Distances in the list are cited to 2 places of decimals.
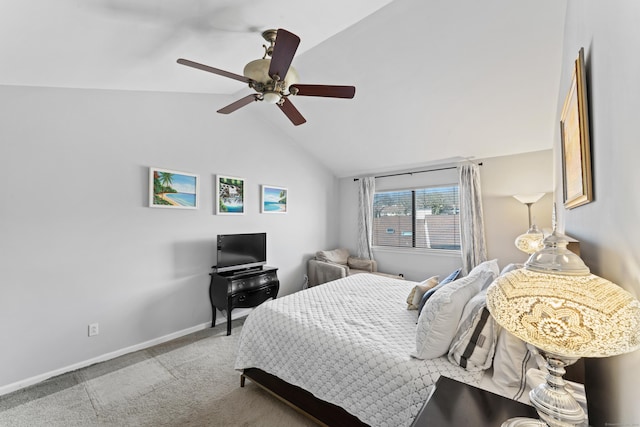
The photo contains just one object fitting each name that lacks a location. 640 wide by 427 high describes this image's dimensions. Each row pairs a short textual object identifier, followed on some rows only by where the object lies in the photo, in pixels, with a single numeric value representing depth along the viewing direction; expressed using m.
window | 4.45
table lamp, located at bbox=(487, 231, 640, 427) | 0.60
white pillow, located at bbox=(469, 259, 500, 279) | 2.17
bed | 1.45
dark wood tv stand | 3.23
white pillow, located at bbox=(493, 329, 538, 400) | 1.31
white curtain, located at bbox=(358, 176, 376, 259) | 5.19
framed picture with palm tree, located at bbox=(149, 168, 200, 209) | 2.99
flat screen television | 3.42
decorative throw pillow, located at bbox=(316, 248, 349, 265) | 4.89
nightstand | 0.96
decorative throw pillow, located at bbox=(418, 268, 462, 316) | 2.07
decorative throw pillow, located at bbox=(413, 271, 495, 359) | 1.52
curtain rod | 4.33
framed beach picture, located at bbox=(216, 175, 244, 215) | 3.60
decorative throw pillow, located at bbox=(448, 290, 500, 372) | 1.44
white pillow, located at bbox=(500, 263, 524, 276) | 2.21
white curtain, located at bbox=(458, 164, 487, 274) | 4.02
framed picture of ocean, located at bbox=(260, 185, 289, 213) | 4.17
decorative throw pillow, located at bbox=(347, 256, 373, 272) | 4.95
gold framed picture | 1.15
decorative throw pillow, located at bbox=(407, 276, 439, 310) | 2.24
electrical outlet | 2.60
